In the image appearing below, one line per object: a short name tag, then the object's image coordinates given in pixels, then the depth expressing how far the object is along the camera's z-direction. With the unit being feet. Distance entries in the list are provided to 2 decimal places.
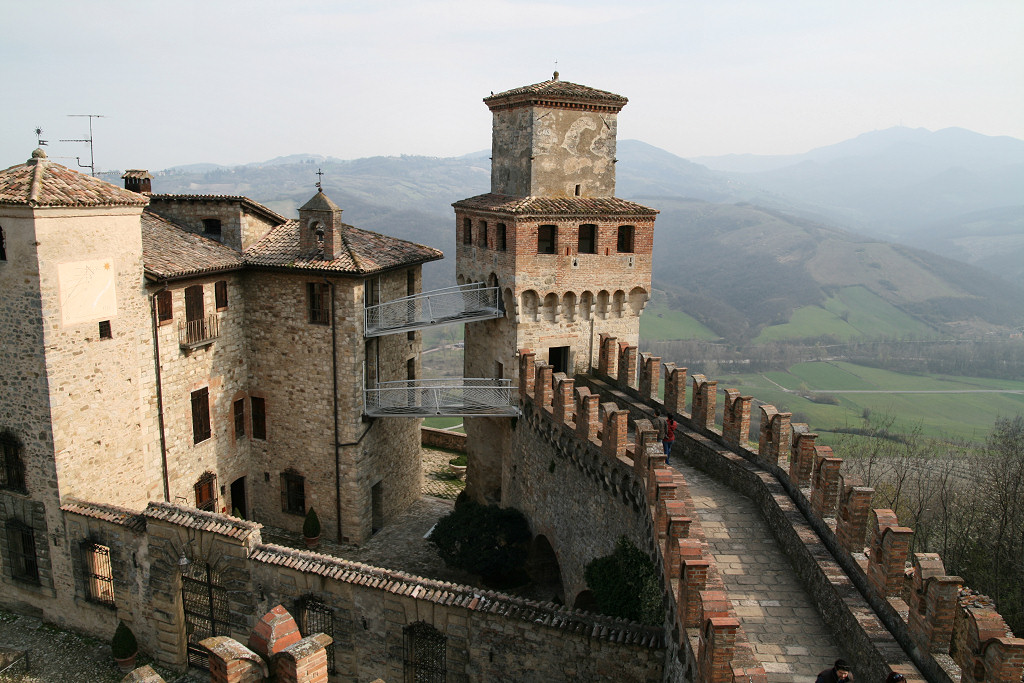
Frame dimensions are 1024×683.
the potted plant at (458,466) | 104.67
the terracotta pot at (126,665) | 62.34
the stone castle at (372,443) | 42.37
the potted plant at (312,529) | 79.51
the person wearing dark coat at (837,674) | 30.32
